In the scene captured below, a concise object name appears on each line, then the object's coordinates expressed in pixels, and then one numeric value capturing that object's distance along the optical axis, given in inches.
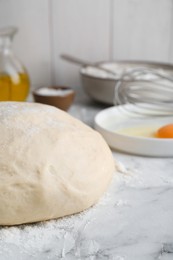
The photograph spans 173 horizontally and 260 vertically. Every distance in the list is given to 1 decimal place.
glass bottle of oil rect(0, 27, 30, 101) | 51.8
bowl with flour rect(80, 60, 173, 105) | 53.4
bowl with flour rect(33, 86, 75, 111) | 52.0
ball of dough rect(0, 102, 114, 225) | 29.8
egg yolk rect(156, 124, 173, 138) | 43.3
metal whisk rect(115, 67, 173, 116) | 51.4
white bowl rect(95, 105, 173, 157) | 41.4
